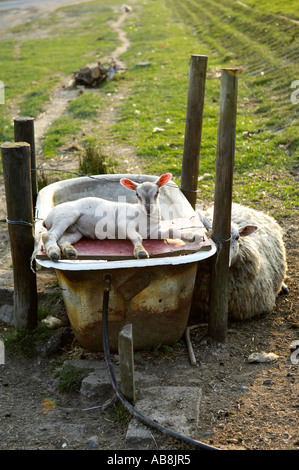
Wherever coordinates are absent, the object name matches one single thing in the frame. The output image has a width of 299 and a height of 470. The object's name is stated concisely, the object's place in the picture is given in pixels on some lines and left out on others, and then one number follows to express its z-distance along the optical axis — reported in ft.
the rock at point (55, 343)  14.88
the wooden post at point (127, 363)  11.51
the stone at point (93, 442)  11.10
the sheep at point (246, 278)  16.31
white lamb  14.30
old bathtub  13.30
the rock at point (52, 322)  15.81
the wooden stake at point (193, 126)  17.30
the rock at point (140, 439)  10.90
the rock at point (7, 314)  16.92
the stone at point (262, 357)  14.20
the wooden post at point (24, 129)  17.37
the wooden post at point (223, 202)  13.58
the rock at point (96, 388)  12.87
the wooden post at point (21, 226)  14.17
